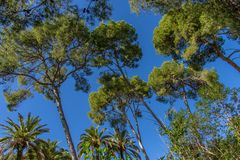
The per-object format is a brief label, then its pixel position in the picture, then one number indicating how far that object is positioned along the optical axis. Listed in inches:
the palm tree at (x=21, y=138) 858.1
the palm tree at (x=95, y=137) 1046.4
